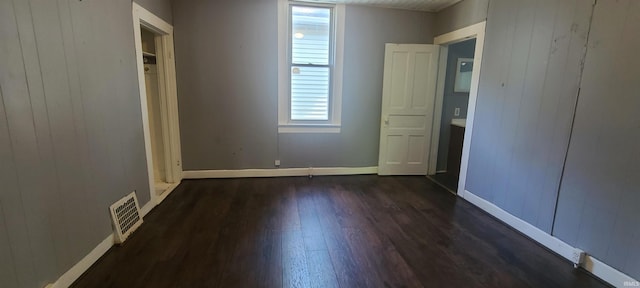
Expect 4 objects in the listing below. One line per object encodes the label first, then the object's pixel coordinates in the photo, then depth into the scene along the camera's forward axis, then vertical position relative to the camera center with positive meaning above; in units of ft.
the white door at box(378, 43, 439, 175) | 13.87 -0.59
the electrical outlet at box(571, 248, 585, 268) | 7.34 -4.00
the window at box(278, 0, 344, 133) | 13.30 +1.21
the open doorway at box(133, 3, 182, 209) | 11.78 -0.71
